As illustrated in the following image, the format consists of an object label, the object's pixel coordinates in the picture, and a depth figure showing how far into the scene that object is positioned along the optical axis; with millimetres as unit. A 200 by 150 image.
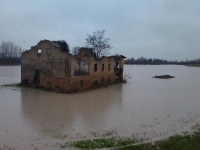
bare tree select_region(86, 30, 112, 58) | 35156
